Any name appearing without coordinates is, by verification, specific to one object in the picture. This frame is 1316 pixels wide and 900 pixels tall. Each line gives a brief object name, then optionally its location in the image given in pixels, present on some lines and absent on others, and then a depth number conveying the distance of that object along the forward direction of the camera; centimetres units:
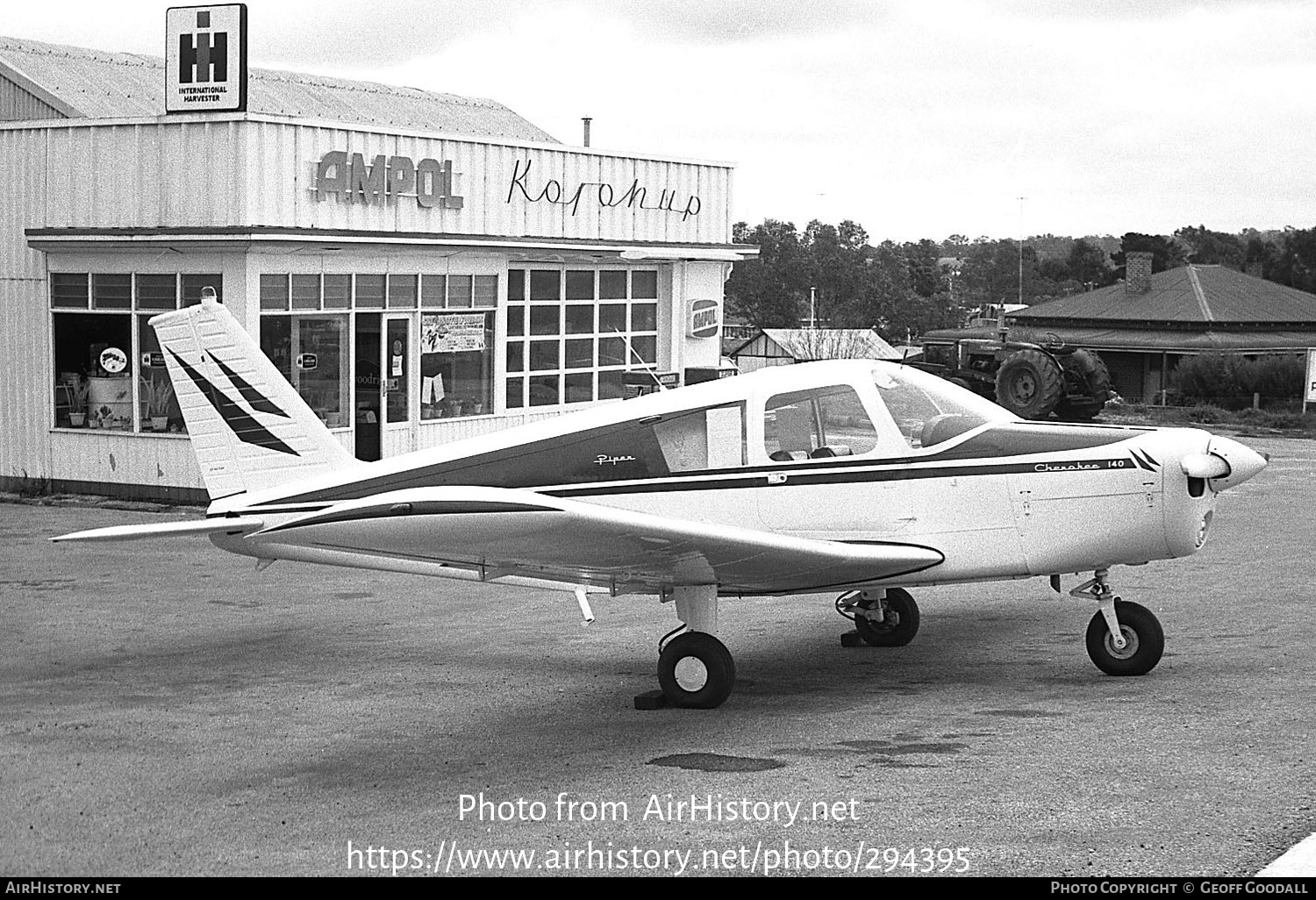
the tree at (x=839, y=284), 8125
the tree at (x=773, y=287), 8206
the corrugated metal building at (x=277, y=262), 1945
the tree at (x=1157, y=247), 8956
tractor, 3256
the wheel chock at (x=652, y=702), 946
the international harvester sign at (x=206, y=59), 1923
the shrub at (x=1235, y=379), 3762
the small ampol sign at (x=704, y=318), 2745
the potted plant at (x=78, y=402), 2062
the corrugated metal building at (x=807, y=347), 4972
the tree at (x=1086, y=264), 10112
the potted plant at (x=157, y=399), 1998
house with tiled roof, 4522
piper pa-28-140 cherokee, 936
